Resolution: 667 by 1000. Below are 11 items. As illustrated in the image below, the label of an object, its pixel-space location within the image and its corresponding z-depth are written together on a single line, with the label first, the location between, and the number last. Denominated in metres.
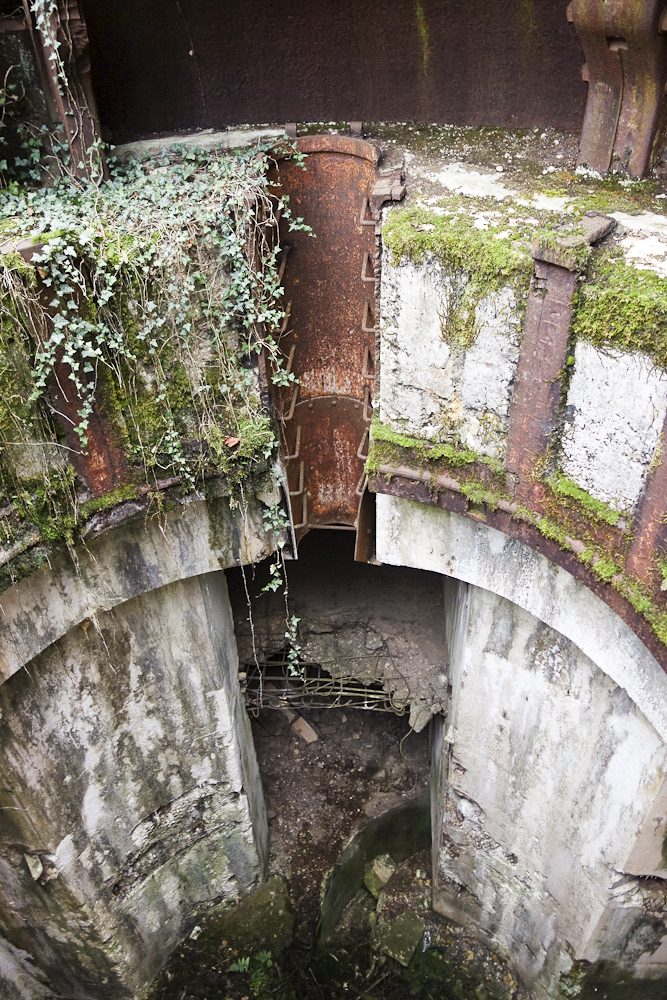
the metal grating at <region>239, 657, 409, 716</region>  7.58
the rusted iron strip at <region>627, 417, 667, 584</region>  3.88
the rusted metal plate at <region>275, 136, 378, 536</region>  5.05
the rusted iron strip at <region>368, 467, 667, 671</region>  4.23
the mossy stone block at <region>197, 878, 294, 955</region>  7.64
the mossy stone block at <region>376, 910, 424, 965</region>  7.61
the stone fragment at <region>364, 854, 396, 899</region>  8.20
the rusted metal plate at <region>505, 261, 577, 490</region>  3.99
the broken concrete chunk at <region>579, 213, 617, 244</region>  4.00
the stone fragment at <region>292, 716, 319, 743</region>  8.84
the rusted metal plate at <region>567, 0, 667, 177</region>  4.11
